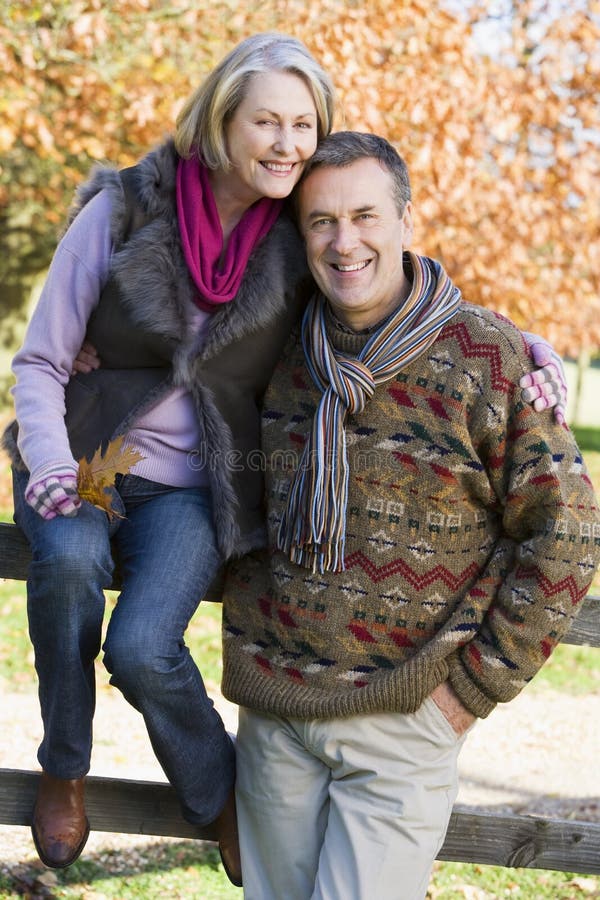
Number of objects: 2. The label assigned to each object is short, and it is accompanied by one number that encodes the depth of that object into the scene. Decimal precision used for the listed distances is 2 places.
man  2.60
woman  2.60
